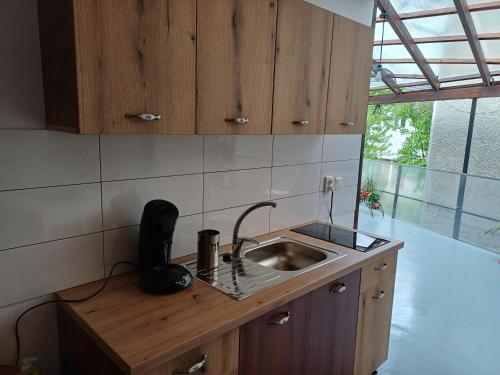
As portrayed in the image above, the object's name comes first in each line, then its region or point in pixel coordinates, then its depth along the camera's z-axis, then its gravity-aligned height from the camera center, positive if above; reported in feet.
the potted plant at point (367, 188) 19.96 -3.02
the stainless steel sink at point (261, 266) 4.61 -1.95
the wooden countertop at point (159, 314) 3.29 -1.96
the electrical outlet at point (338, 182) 7.83 -1.09
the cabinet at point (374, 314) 6.05 -3.12
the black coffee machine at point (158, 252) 4.27 -1.55
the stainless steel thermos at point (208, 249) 4.91 -1.64
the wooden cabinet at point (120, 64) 3.16 +0.55
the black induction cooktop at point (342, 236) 6.27 -1.89
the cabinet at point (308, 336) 4.24 -2.65
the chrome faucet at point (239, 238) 5.45 -1.62
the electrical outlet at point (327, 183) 7.66 -1.09
